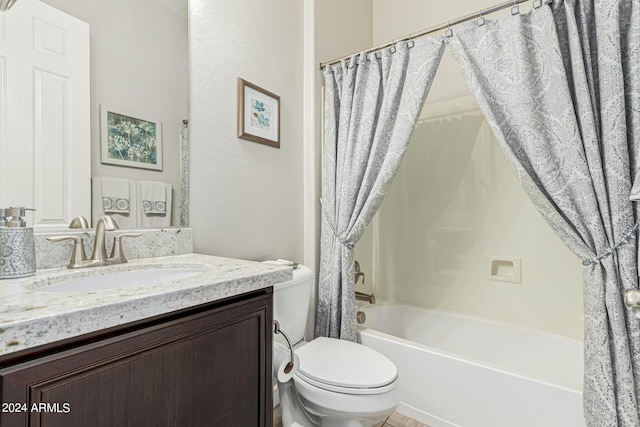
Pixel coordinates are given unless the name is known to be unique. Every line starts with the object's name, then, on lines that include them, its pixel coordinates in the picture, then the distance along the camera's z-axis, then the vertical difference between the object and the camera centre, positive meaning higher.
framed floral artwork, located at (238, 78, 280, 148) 1.53 +0.49
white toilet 1.15 -0.63
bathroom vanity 0.49 -0.27
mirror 1.03 +0.53
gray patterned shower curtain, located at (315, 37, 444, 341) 1.54 +0.36
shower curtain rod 1.31 +0.86
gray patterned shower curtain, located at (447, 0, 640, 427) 1.11 +0.27
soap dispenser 0.76 -0.09
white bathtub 1.29 -0.80
